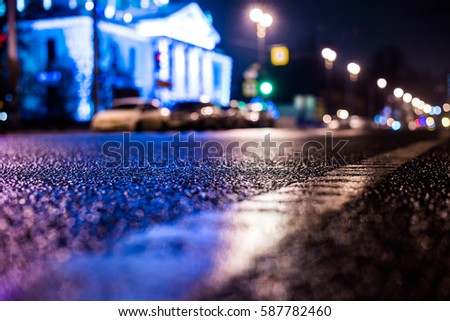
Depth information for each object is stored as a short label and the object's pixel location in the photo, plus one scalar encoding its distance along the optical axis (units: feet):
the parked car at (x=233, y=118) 123.44
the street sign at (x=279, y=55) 139.95
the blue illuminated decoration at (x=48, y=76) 157.03
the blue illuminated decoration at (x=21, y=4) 192.50
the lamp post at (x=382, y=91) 274.98
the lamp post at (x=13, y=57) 98.68
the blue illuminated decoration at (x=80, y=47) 157.48
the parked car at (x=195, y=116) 110.52
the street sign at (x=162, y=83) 147.54
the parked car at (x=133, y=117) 99.09
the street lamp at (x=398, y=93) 279.30
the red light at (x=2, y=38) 93.31
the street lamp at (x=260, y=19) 129.80
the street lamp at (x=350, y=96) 386.01
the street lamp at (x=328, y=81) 380.04
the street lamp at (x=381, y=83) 273.77
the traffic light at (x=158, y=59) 119.85
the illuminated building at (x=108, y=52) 152.05
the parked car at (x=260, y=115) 135.33
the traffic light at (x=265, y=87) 146.82
